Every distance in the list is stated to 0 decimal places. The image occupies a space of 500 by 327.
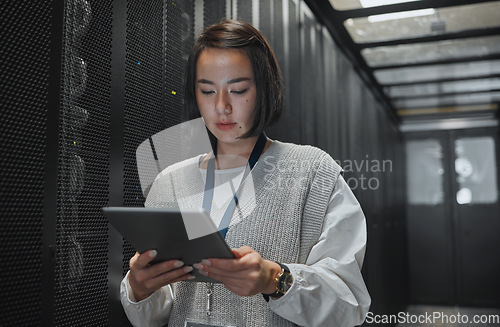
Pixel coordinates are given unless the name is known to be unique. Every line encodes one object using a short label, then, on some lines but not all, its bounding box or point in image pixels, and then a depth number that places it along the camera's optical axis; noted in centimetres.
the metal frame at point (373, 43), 169
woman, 108
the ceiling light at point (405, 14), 170
